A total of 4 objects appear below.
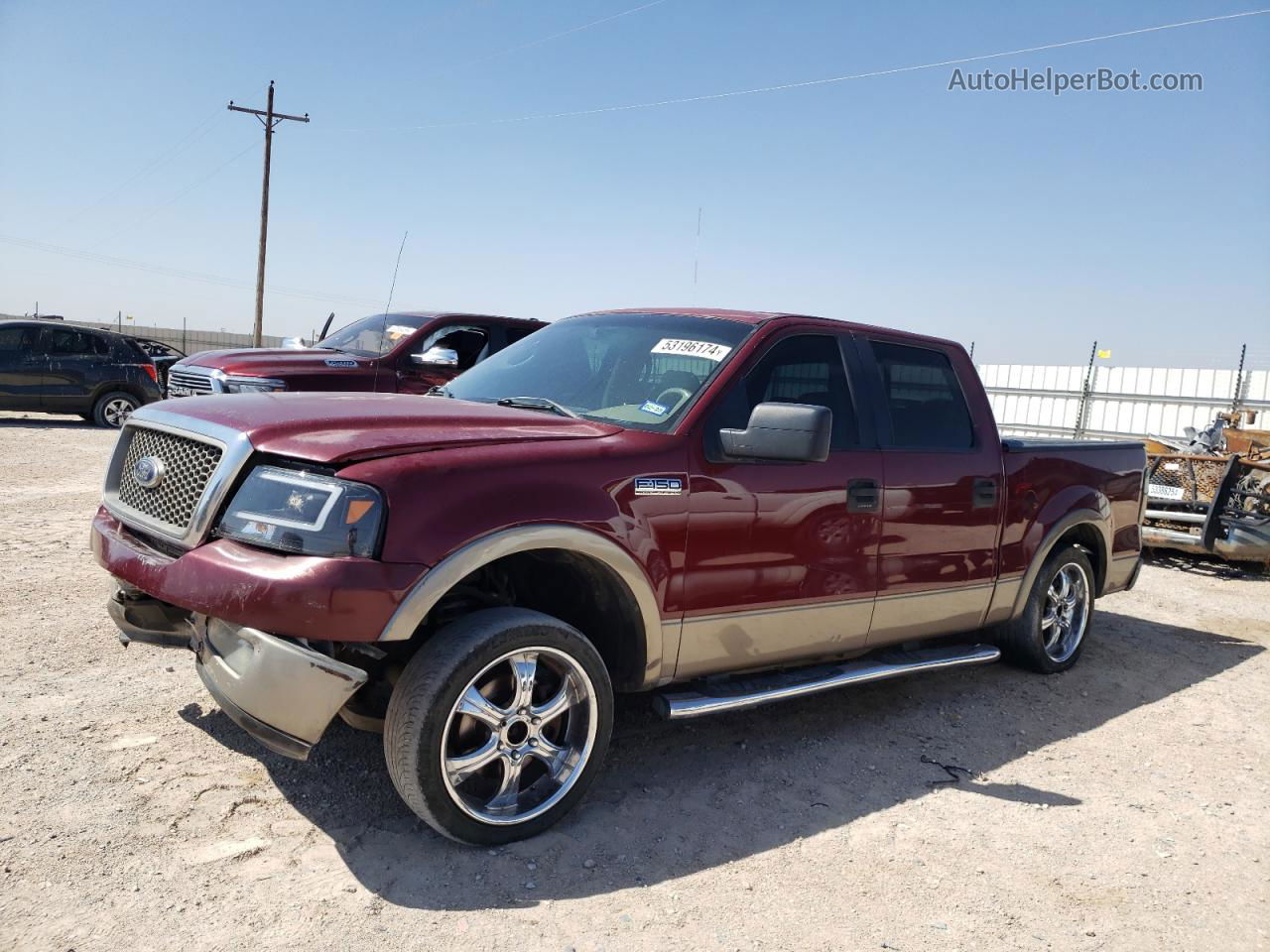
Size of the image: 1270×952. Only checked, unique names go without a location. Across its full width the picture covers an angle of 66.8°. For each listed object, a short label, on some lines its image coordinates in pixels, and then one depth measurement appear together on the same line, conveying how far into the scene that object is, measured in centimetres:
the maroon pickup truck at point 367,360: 930
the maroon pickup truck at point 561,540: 289
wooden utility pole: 3012
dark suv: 1460
